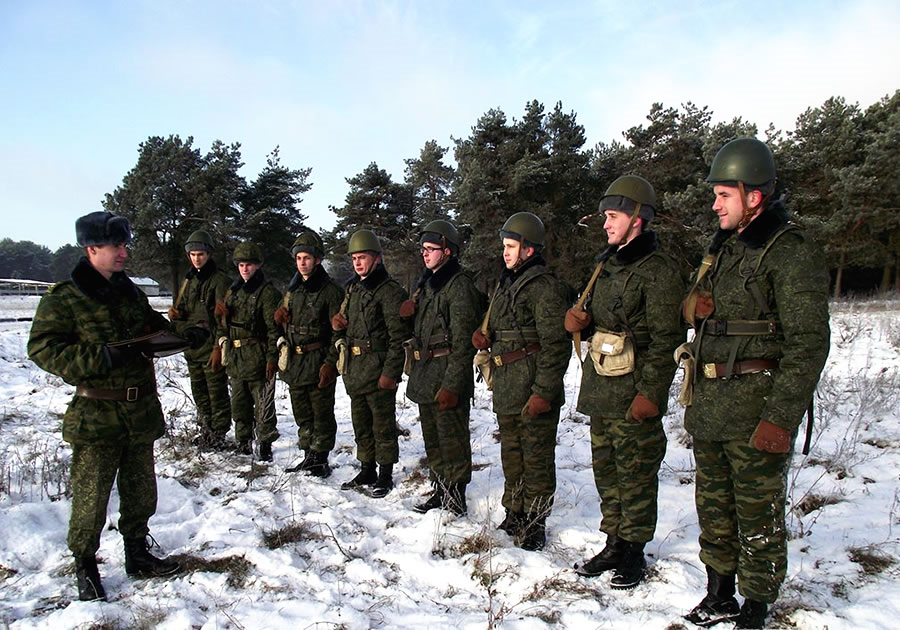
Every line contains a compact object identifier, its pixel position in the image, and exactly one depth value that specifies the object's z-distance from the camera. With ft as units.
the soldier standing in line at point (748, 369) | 8.29
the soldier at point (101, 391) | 10.64
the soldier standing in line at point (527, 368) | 12.82
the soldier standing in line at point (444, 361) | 14.88
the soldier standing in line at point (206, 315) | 21.11
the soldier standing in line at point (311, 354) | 18.85
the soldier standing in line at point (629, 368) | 10.69
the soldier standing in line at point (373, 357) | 16.99
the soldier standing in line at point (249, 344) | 19.97
